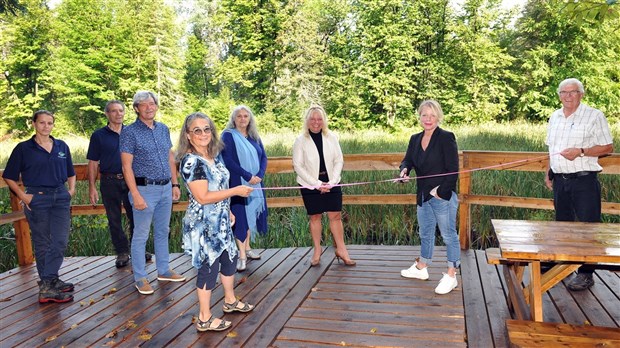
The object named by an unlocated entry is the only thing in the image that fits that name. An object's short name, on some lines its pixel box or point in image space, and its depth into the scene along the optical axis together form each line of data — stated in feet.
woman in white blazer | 12.85
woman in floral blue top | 8.59
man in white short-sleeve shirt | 10.90
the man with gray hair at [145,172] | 11.21
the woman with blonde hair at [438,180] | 10.94
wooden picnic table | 7.61
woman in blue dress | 12.80
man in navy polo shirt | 13.42
